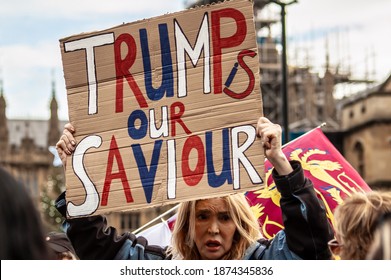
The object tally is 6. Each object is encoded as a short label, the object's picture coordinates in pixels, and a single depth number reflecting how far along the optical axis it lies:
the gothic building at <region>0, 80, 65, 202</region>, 78.56
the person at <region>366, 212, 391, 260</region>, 2.97
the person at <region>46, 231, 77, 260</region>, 5.78
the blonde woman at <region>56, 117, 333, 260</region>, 4.70
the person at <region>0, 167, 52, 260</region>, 3.10
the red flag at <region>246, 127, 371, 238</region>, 6.39
